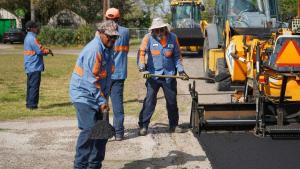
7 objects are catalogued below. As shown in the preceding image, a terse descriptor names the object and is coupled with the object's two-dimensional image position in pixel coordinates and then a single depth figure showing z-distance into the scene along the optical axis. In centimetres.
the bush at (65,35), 4562
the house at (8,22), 5634
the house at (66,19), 5644
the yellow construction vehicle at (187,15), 2947
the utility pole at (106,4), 3886
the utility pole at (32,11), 4884
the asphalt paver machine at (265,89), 880
